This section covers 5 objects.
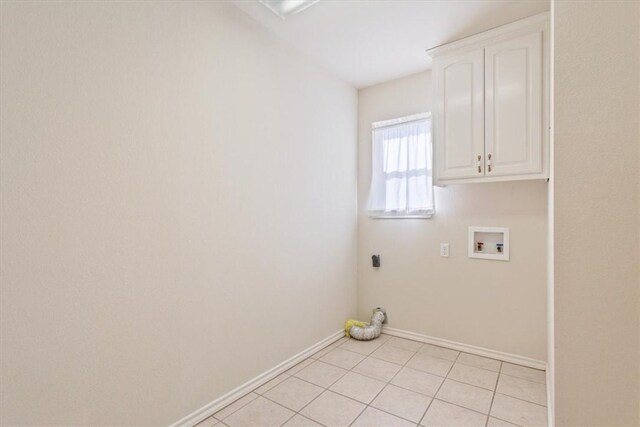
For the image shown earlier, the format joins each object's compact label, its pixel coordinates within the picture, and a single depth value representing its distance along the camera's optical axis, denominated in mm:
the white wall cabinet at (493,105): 2162
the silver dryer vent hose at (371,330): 2967
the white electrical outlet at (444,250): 2807
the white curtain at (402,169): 2906
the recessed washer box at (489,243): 2534
